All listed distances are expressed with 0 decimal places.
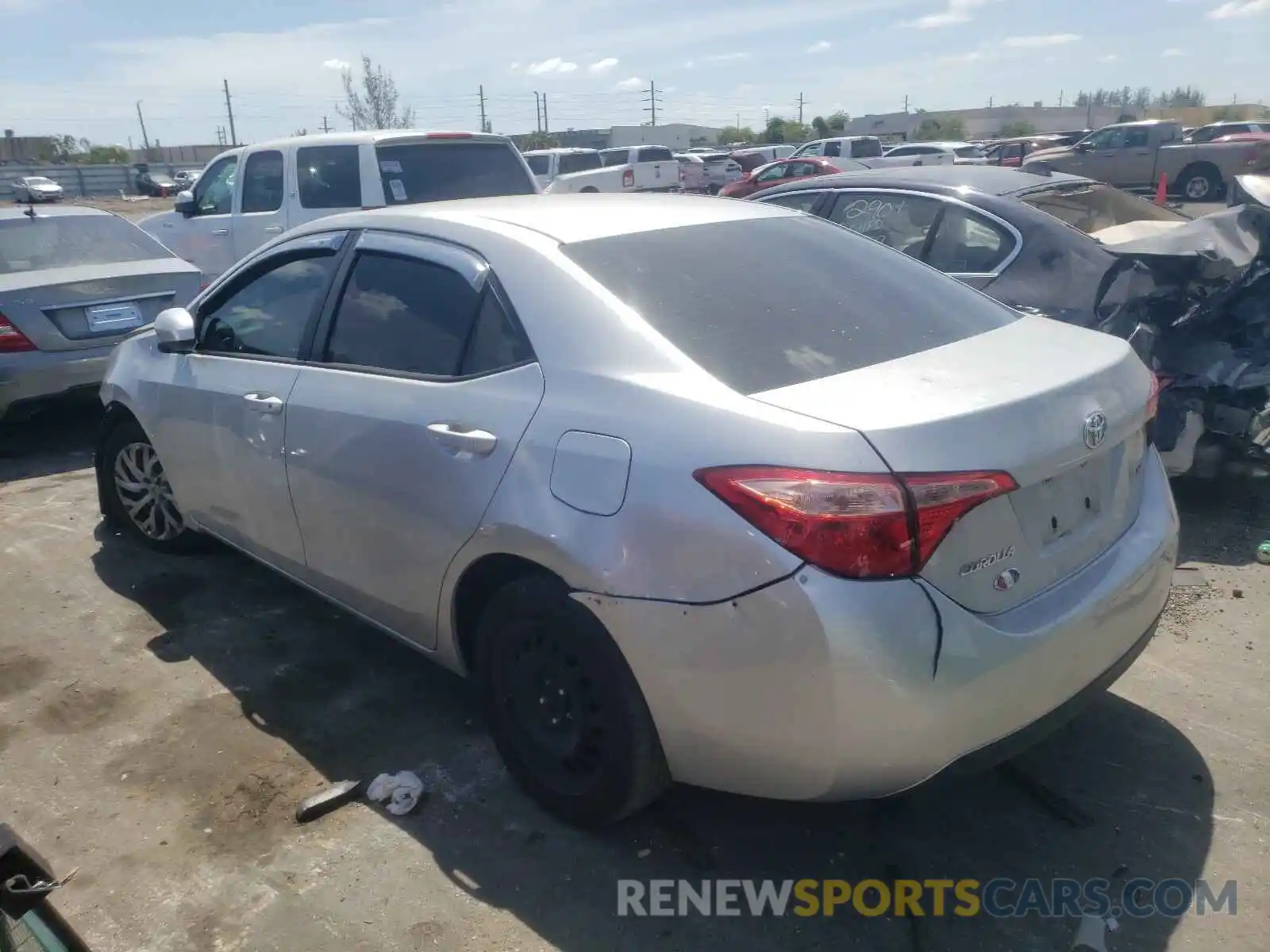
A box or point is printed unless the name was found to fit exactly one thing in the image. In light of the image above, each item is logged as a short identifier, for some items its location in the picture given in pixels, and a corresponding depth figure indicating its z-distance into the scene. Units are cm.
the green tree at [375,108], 4666
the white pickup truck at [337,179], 822
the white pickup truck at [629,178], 2258
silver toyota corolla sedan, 224
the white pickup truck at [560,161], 2420
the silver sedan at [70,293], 619
